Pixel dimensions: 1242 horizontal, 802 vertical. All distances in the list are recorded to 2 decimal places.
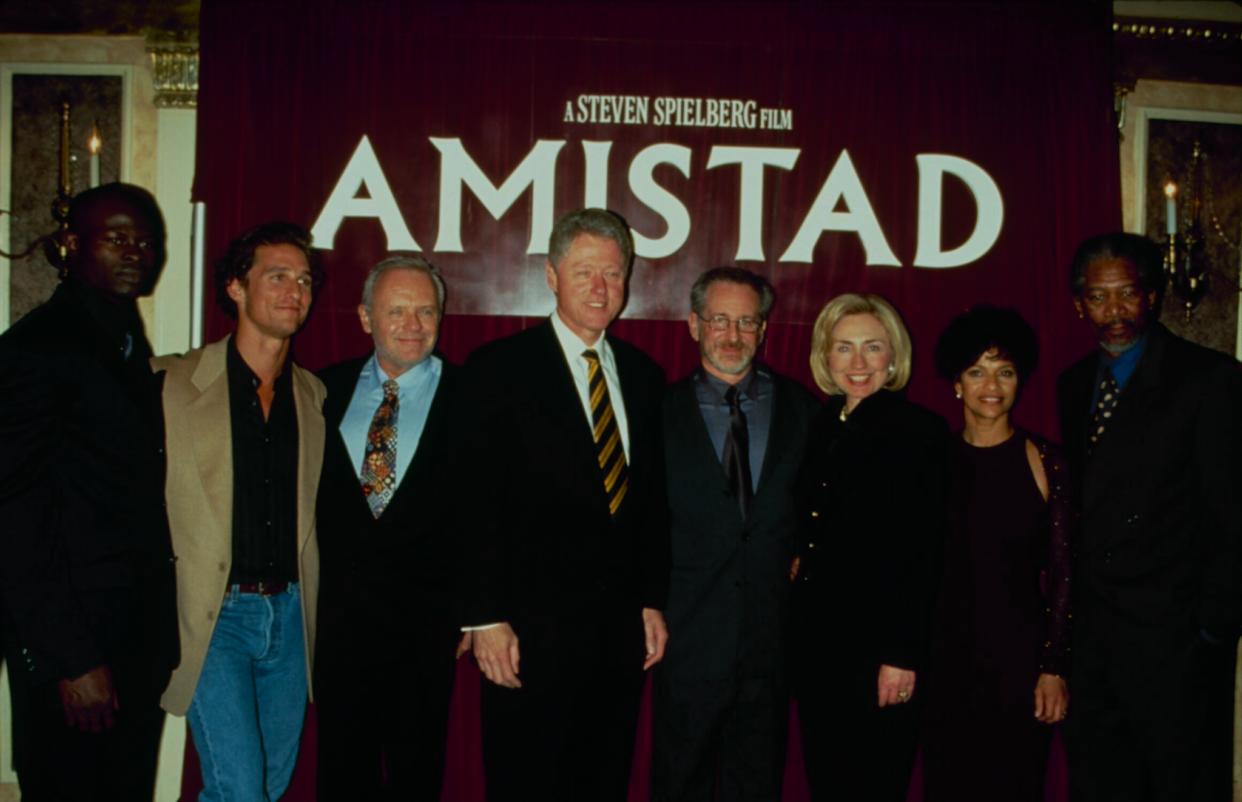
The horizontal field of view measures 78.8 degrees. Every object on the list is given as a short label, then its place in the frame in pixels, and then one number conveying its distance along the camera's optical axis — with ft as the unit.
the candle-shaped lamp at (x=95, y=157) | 8.68
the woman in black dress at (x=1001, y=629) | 7.30
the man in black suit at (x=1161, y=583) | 7.61
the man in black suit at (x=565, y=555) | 7.01
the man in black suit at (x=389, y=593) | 7.17
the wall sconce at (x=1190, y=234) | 10.03
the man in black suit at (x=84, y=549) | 5.90
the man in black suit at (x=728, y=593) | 7.39
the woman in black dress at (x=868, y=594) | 6.97
